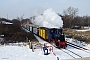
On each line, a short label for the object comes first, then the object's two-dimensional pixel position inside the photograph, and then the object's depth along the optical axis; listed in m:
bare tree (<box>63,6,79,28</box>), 81.56
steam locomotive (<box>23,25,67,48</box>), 20.48
